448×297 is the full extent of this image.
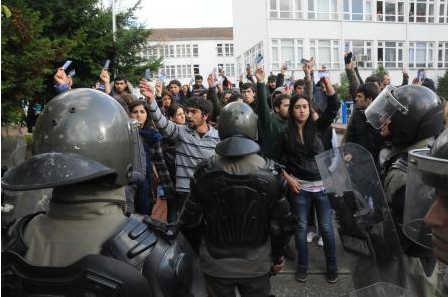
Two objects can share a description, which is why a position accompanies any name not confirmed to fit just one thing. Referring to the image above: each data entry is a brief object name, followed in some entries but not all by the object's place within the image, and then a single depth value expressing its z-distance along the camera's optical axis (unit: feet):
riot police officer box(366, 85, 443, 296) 6.22
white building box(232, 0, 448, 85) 101.24
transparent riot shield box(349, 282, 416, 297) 4.68
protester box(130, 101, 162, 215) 14.02
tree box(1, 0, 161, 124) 22.22
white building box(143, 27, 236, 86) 188.24
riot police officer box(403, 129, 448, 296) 3.53
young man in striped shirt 13.14
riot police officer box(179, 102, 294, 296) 8.19
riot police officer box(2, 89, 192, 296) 4.22
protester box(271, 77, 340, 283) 12.80
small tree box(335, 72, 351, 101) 86.87
